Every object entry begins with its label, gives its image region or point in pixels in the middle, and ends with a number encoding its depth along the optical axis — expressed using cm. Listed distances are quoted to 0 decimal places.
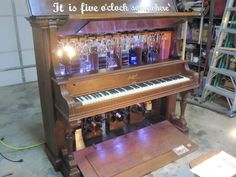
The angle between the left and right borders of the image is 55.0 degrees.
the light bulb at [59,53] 171
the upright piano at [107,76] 167
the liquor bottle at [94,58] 191
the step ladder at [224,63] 300
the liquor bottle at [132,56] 211
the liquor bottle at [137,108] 241
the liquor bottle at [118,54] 202
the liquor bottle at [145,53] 218
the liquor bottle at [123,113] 234
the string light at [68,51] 177
